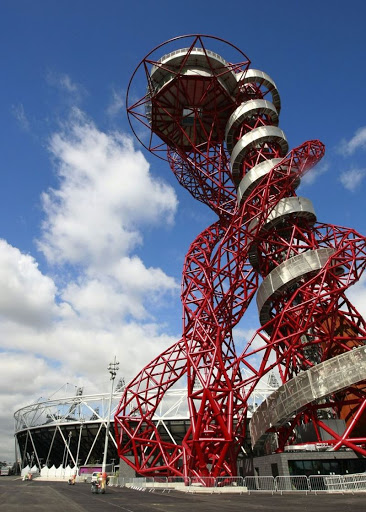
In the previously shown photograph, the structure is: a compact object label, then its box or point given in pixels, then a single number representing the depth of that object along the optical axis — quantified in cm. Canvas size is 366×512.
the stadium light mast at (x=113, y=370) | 3972
